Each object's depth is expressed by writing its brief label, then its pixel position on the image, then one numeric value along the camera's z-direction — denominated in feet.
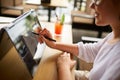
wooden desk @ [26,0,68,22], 11.42
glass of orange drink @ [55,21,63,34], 5.69
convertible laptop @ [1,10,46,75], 3.15
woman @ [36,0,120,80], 2.98
